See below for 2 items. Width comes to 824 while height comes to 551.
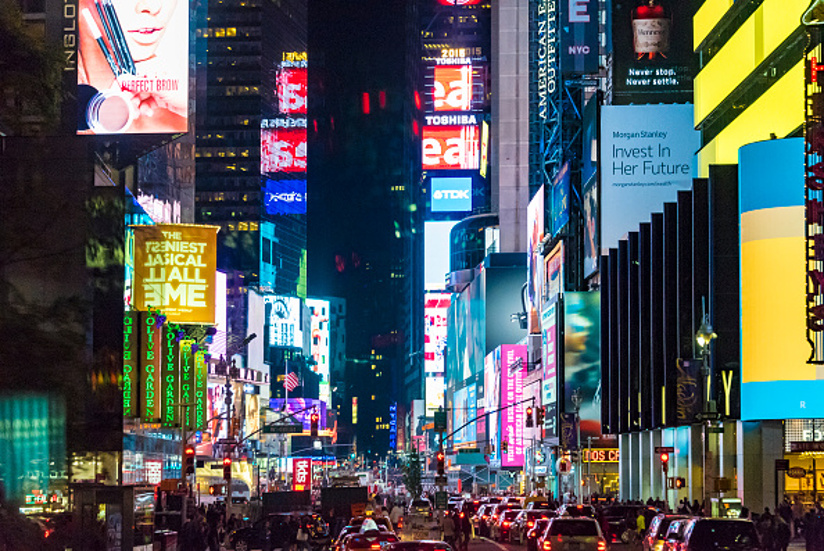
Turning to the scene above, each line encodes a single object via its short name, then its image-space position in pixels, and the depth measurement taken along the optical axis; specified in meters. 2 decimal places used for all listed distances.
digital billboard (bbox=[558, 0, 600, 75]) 105.88
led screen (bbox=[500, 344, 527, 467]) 142.75
